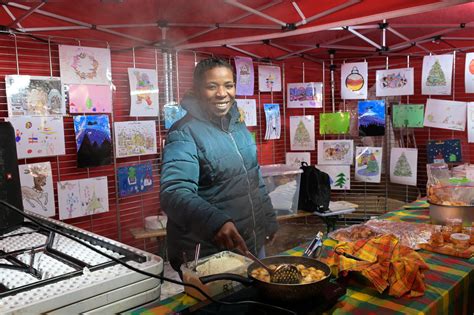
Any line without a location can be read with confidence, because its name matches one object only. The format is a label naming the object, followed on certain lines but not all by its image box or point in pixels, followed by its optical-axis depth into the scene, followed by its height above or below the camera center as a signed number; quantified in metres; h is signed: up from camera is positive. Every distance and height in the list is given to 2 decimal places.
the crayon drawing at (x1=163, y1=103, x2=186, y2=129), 3.24 +0.09
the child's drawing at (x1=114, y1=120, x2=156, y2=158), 2.99 -0.09
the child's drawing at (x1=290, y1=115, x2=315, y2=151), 3.92 -0.12
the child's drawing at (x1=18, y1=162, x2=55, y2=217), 2.55 -0.37
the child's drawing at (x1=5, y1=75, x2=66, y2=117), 2.50 +0.21
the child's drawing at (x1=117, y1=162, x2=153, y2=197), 3.04 -0.40
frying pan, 0.85 -0.35
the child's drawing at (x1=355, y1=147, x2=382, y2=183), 3.68 -0.41
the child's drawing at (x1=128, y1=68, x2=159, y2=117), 3.04 +0.25
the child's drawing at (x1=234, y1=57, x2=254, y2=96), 3.55 +0.41
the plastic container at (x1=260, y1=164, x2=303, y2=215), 3.08 -0.50
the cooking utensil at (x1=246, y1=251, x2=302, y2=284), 0.92 -0.35
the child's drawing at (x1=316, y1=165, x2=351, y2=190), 3.78 -0.52
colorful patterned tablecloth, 0.97 -0.46
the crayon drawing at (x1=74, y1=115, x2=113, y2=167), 2.82 -0.09
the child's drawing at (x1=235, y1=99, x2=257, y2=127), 3.67 +0.11
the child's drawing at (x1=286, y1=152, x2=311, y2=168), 3.92 -0.36
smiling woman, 1.38 -0.18
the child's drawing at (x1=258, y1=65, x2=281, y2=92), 3.75 +0.40
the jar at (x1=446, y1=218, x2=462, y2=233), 1.47 -0.40
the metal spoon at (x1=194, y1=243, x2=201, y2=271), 1.03 -0.34
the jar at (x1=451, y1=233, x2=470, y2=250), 1.36 -0.42
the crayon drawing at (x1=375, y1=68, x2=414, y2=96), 3.48 +0.31
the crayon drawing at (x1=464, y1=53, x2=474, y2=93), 3.27 +0.34
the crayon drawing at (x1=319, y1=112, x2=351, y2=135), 3.80 -0.03
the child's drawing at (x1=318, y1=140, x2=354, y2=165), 3.77 -0.29
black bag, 3.29 -0.57
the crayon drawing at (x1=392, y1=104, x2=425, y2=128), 3.52 +0.02
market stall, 1.39 +0.09
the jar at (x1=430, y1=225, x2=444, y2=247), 1.40 -0.42
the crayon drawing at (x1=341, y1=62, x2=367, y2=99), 3.64 +0.35
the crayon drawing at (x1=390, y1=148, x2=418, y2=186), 3.53 -0.42
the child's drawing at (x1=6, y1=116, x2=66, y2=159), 2.54 -0.04
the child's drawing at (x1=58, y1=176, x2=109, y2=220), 2.73 -0.48
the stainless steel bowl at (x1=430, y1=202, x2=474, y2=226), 1.58 -0.38
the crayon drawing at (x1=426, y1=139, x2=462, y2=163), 3.43 -0.30
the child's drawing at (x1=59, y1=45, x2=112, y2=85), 2.70 +0.42
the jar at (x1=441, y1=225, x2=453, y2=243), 1.43 -0.41
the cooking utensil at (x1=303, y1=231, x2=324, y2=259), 1.24 -0.39
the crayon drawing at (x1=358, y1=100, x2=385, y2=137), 3.65 +0.01
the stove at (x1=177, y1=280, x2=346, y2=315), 0.84 -0.38
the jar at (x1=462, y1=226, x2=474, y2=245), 1.41 -0.41
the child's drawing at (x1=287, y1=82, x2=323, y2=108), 3.92 +0.25
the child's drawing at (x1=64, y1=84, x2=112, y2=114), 2.77 +0.20
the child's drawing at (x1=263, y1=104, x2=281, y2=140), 3.90 +0.00
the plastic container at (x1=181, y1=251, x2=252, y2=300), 0.94 -0.36
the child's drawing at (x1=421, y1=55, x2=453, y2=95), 3.29 +0.34
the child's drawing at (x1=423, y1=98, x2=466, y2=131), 3.38 +0.01
